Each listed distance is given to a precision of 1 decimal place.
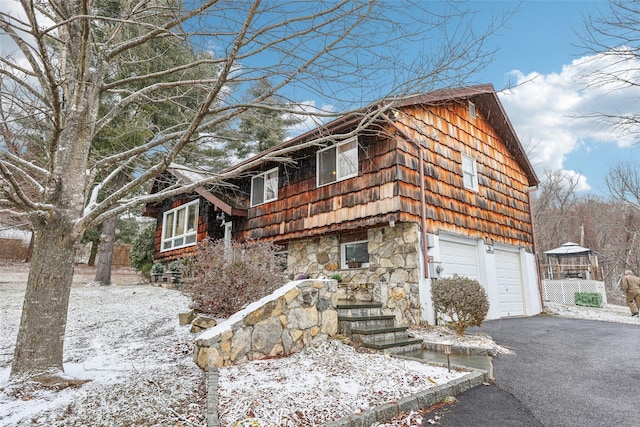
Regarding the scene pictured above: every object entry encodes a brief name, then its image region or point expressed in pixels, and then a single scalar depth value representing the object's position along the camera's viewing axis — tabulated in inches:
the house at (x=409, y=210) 302.2
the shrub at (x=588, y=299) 562.4
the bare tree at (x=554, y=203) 961.5
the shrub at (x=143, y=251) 669.9
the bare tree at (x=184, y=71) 127.9
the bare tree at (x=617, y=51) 166.4
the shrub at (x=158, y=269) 599.5
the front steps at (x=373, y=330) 210.2
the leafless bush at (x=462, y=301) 236.7
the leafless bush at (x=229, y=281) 220.7
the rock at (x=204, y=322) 213.0
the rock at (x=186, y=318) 231.5
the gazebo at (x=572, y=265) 645.9
